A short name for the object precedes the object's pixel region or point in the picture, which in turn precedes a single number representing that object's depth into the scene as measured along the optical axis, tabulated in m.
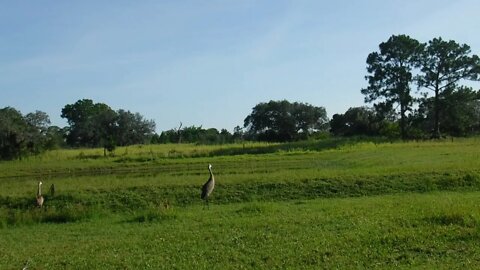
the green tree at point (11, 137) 54.00
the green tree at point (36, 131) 55.81
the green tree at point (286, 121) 95.19
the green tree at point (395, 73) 69.06
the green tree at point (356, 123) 81.69
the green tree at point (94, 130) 91.75
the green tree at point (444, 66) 67.94
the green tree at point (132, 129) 92.88
